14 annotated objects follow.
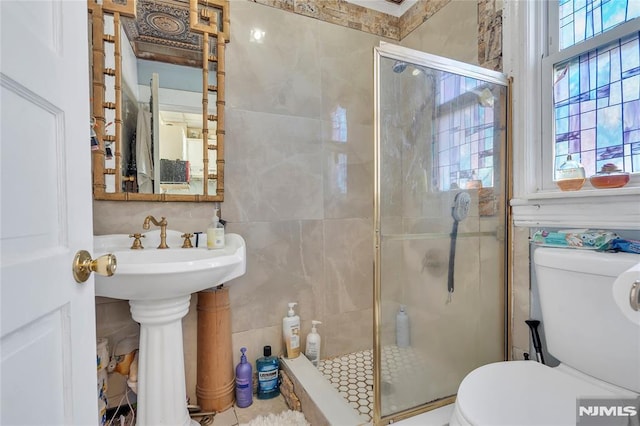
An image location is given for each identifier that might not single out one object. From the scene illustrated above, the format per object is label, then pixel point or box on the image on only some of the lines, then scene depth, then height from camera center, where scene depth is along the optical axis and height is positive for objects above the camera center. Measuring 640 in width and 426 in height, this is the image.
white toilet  0.86 -0.52
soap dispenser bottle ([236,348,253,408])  1.52 -0.89
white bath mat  1.37 -0.98
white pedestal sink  1.07 -0.38
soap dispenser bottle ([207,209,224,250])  1.43 -0.13
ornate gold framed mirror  1.39 +0.55
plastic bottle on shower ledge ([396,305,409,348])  1.34 -0.54
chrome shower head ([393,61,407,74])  1.23 +0.58
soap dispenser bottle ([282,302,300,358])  1.70 -0.71
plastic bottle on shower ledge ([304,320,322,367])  1.73 -0.80
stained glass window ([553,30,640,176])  1.11 +0.39
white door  0.40 +0.00
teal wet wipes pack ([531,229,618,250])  1.06 -0.13
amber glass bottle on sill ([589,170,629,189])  1.07 +0.09
